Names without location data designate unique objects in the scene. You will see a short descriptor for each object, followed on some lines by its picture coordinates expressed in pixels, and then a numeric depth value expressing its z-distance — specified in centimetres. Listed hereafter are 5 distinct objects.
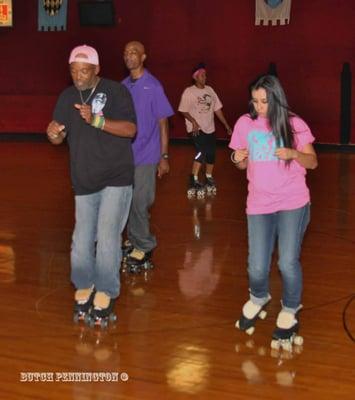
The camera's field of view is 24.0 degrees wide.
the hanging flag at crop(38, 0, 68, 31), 1661
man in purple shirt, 606
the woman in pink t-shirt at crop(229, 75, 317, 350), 451
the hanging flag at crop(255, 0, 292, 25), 1495
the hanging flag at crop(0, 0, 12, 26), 1686
